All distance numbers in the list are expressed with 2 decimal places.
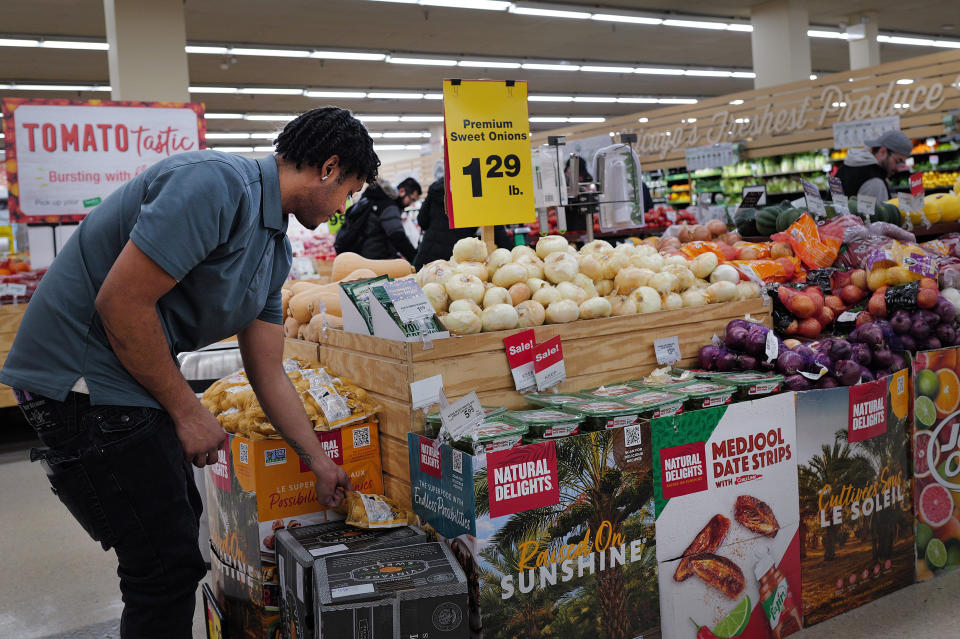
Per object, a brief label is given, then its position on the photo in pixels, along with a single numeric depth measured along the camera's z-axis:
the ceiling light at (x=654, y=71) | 16.35
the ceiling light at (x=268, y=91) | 15.50
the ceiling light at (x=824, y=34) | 14.38
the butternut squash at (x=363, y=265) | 3.62
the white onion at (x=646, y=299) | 2.59
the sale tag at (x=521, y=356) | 2.29
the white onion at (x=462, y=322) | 2.26
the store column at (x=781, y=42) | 11.86
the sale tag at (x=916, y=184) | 4.81
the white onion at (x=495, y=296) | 2.39
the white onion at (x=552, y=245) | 2.74
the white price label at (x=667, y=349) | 2.60
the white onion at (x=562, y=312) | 2.40
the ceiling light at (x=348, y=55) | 13.03
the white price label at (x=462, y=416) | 1.90
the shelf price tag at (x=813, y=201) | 3.88
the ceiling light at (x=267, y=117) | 18.05
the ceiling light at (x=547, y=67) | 14.87
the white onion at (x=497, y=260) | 2.61
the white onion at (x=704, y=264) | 2.90
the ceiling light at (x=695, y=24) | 12.74
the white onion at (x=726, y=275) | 2.89
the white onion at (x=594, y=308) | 2.46
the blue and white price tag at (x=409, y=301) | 2.18
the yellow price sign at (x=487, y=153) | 2.81
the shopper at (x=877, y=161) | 5.75
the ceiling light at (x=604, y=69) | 15.66
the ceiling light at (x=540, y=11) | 11.02
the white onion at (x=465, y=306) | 2.30
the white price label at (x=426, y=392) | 2.11
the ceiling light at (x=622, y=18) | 11.83
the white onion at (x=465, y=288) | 2.39
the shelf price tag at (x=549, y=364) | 2.34
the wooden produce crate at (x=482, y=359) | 2.18
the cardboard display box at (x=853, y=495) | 2.39
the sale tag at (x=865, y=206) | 4.14
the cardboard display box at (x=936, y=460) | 2.69
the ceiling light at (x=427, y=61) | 13.73
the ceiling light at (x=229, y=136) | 20.19
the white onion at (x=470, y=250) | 2.71
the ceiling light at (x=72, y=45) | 11.31
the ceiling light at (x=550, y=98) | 18.39
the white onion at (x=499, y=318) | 2.30
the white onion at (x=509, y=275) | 2.53
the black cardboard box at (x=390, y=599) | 1.67
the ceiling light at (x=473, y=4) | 10.58
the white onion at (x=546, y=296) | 2.46
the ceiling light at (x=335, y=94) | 16.27
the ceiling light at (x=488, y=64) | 14.30
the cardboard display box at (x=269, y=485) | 2.11
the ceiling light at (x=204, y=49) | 12.06
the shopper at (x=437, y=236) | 5.58
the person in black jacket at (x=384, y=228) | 6.15
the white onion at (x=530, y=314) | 2.36
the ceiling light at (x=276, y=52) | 12.45
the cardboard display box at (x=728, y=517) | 2.15
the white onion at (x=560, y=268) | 2.59
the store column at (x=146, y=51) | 7.28
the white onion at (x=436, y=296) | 2.37
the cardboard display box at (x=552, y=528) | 1.89
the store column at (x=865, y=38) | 13.27
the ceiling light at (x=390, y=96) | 16.69
